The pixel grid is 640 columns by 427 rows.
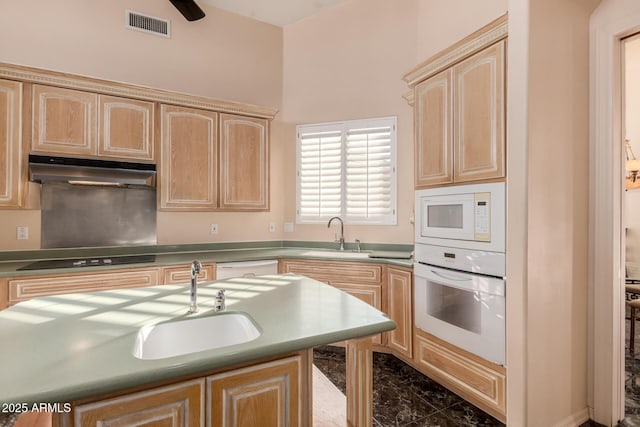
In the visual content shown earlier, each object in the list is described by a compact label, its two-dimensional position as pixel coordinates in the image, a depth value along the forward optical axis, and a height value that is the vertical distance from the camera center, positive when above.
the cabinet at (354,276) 3.00 -0.60
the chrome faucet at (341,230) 3.68 -0.20
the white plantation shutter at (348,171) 3.59 +0.47
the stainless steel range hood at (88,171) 2.58 +0.34
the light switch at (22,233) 2.84 -0.19
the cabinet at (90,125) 2.64 +0.73
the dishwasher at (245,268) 3.05 -0.53
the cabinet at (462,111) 2.01 +0.71
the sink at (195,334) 1.20 -0.47
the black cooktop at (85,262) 2.54 -0.43
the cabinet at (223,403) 0.88 -0.57
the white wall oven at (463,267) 1.98 -0.36
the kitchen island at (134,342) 0.83 -0.41
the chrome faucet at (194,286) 1.39 -0.32
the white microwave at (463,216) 1.99 -0.02
